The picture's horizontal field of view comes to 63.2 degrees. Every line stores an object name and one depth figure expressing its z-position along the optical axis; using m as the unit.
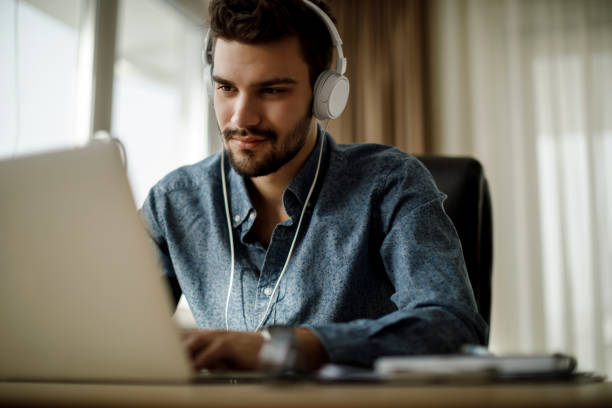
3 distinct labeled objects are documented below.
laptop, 0.43
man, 0.96
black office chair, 1.09
